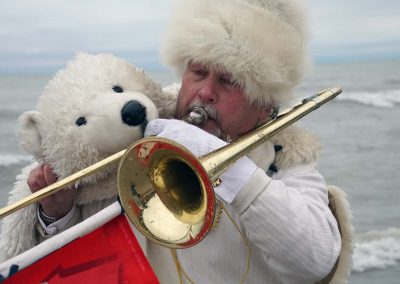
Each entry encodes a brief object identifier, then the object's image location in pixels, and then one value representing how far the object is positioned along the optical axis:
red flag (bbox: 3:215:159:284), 2.04
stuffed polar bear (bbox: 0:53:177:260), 2.23
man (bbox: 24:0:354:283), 2.19
